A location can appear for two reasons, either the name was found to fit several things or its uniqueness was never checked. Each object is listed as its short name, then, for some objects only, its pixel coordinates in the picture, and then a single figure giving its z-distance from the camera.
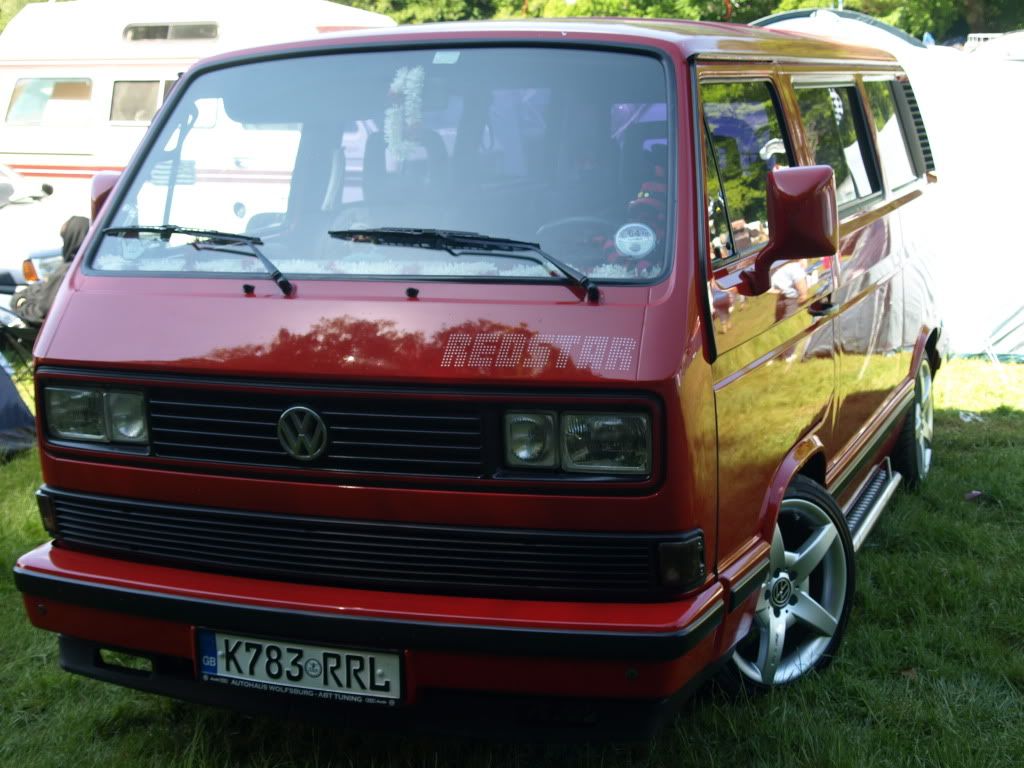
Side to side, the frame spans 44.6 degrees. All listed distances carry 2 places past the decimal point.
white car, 10.52
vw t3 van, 3.04
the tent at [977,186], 9.77
